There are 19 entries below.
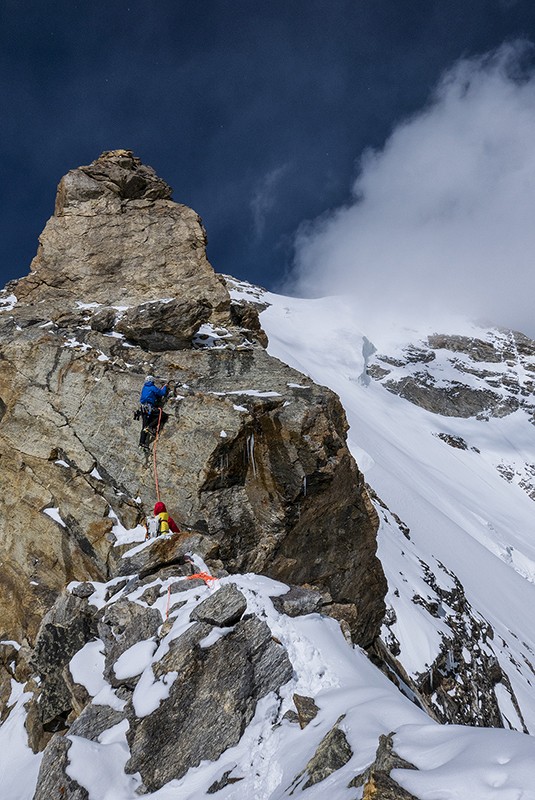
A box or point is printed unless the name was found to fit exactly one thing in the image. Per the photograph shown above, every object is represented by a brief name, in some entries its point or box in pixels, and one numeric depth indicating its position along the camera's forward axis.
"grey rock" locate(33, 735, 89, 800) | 5.30
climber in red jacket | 10.16
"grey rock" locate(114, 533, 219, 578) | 9.40
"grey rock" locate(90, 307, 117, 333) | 14.20
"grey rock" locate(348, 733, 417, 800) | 3.20
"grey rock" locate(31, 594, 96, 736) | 8.24
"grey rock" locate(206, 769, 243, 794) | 4.89
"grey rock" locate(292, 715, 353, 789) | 4.12
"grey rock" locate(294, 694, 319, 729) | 5.22
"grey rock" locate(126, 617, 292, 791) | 5.57
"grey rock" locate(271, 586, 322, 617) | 6.87
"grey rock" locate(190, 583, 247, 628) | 6.62
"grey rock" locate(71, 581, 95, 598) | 9.35
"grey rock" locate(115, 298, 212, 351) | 13.68
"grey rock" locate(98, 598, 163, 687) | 7.49
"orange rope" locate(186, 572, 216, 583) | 8.36
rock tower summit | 15.88
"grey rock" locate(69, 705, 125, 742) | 6.19
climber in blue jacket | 11.44
